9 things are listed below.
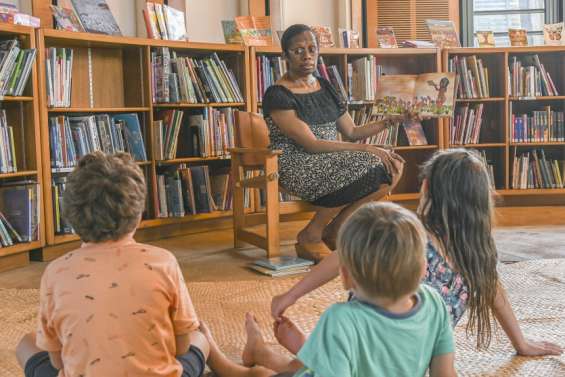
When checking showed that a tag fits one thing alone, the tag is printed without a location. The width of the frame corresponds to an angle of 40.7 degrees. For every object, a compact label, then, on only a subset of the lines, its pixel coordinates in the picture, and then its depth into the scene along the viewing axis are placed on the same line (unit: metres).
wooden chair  3.63
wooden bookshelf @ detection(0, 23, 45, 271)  3.71
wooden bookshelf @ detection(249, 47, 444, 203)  5.27
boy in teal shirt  1.23
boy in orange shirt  1.38
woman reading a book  3.56
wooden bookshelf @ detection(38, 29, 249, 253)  4.31
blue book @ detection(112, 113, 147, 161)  4.38
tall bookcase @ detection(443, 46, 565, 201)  5.53
